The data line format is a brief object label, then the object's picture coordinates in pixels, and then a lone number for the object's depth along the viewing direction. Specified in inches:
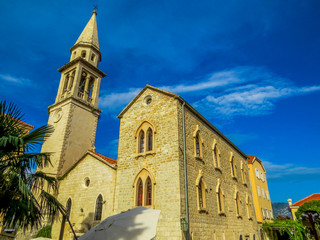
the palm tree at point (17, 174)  263.1
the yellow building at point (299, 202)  1371.7
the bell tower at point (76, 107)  785.6
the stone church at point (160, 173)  477.1
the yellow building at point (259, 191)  1026.7
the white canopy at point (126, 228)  281.6
